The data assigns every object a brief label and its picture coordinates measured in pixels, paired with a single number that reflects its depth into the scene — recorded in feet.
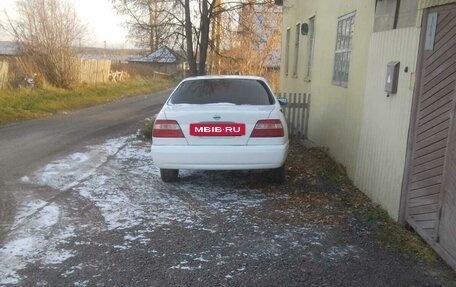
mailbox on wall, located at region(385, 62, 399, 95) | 16.32
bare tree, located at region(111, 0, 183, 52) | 41.06
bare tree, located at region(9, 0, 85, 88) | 69.97
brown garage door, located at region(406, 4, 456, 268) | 12.61
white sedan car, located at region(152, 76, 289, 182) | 19.42
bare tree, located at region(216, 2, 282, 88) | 44.83
